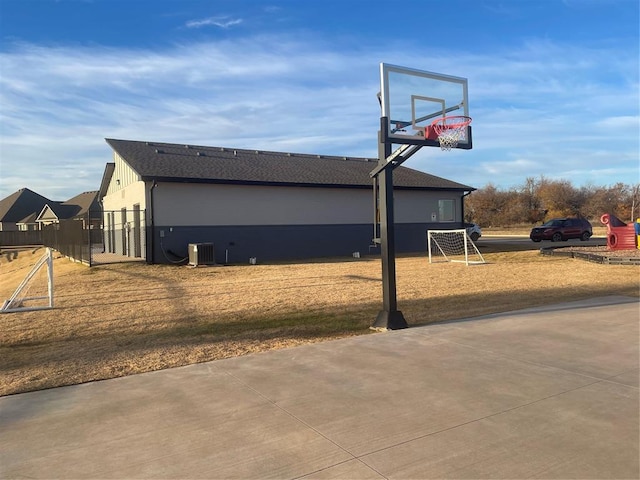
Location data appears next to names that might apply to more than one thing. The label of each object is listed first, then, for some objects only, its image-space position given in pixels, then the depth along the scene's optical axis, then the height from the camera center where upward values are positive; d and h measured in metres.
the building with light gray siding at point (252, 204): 20.20 +1.45
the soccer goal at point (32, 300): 10.05 -1.34
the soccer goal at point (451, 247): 22.16 -0.82
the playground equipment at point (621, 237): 21.00 -0.41
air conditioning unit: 18.83 -0.65
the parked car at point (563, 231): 32.16 -0.16
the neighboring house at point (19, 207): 61.34 +4.42
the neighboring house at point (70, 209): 51.97 +3.53
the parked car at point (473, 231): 32.89 -0.02
